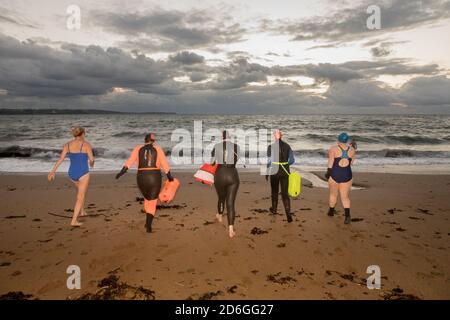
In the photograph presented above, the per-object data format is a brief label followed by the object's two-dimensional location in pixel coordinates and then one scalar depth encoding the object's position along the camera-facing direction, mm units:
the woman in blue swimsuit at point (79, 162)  6881
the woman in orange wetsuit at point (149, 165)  6391
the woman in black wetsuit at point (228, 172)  6535
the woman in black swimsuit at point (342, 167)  7371
